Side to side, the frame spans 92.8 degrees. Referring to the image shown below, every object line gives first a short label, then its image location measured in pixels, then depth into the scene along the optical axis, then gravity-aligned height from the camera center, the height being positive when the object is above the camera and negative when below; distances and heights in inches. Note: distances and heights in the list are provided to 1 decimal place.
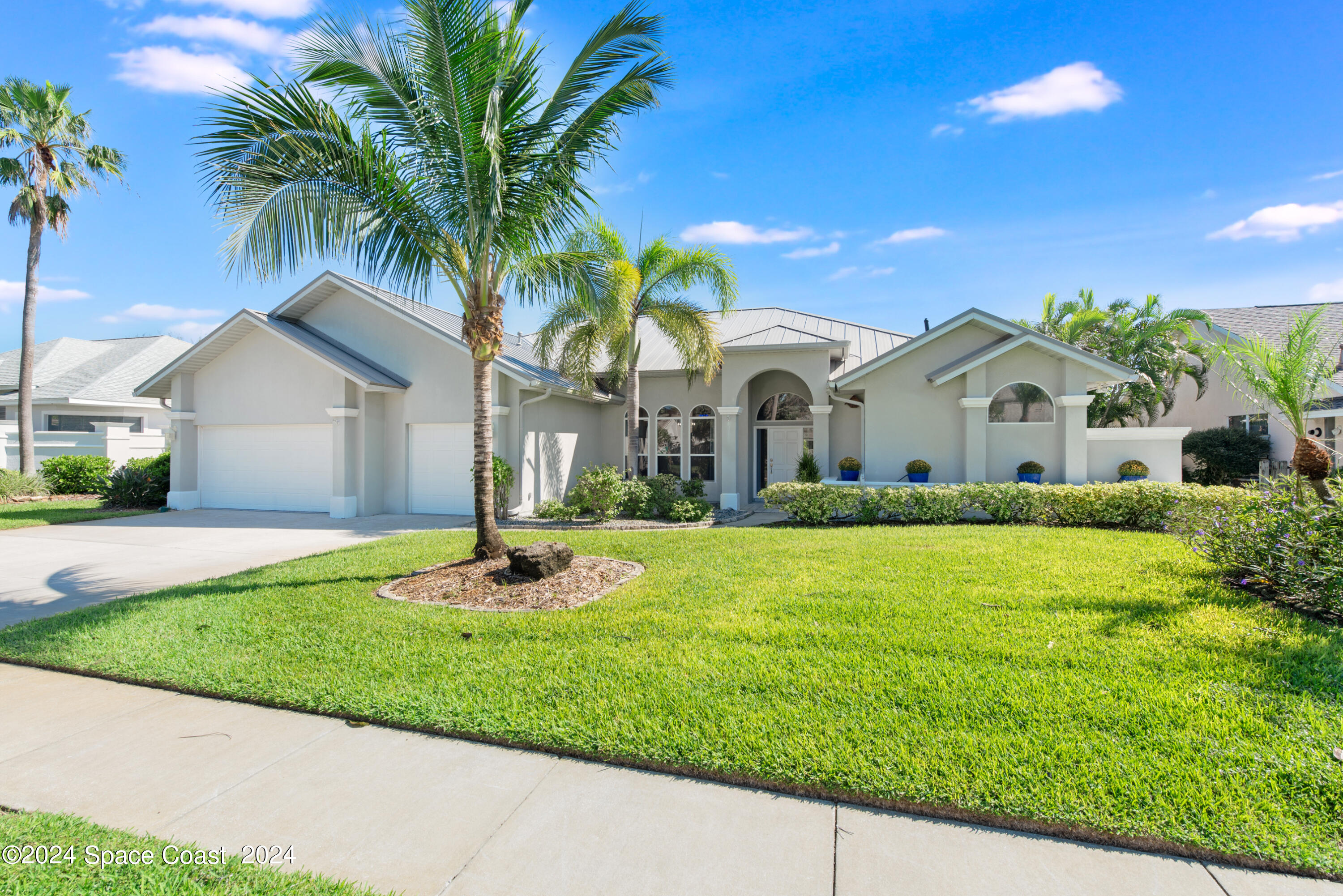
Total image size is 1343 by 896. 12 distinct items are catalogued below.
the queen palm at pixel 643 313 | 551.2 +122.3
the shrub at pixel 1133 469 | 530.0 -15.0
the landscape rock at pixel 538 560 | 288.7 -49.3
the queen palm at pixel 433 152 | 281.1 +141.1
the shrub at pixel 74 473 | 795.4 -24.4
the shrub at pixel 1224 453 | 729.0 -3.6
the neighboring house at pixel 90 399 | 914.7 +85.0
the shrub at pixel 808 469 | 607.5 -16.8
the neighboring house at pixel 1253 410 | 653.3 +61.7
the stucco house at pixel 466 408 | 555.8 +41.5
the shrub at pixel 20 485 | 727.1 -36.5
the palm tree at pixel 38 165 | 748.6 +357.3
